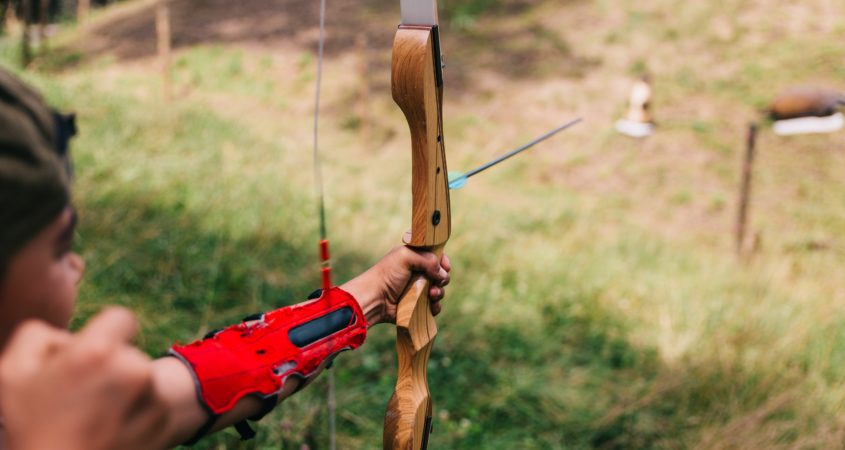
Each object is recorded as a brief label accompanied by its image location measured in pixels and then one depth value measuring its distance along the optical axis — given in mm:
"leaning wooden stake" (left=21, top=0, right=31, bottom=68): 9727
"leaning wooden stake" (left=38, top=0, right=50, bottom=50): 11315
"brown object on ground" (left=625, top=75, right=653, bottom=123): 4039
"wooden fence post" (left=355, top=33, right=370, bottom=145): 8219
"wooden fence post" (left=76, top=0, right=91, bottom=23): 13516
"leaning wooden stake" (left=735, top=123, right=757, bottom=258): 4918
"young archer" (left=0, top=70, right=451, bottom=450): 710
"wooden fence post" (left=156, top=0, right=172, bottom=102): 9391
